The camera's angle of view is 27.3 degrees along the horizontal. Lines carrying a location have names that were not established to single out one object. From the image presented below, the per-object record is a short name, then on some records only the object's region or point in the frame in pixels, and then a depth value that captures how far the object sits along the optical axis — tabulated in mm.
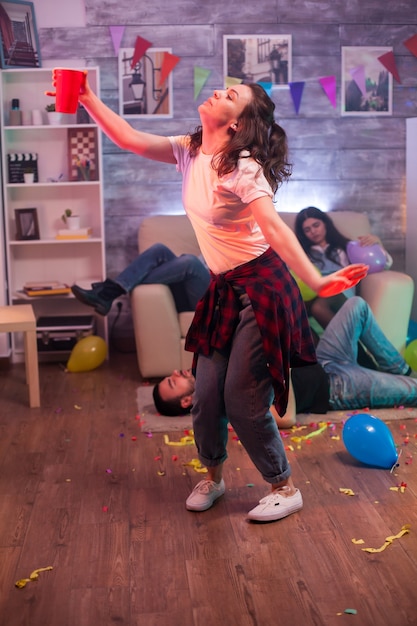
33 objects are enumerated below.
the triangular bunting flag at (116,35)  5137
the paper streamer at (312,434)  3520
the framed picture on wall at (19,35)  4992
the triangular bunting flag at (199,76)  5203
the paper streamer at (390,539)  2449
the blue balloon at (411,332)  4680
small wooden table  4066
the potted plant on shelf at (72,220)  5109
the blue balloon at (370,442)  3105
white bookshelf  5070
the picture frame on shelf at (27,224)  5133
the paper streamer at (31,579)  2264
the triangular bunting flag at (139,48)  5148
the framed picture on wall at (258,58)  5199
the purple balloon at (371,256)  4676
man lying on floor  3750
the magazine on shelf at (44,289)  5055
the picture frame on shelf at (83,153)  5090
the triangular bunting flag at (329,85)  5250
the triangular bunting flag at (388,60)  5270
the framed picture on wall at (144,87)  5180
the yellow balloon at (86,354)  4836
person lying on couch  4586
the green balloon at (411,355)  4203
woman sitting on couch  4809
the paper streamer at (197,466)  3158
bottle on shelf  5012
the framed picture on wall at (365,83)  5273
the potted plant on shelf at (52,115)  5016
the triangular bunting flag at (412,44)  5258
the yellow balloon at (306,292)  4555
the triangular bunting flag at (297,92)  5234
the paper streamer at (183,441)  3492
